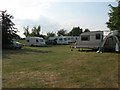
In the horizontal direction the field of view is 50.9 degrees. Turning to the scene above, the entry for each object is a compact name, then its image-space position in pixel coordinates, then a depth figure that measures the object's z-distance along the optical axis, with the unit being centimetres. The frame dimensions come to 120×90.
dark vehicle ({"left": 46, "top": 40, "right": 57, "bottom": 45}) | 3288
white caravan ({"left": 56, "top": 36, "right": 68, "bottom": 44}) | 3200
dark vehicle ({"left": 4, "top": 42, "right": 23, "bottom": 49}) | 2048
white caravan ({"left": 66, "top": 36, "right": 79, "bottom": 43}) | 4028
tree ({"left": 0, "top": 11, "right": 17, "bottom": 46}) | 2086
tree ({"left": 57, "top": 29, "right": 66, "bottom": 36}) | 7688
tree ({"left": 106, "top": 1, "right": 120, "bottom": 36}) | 863
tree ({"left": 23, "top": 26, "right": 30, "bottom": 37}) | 5709
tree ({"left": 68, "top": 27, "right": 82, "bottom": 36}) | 8480
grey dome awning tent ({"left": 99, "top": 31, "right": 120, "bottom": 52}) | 1430
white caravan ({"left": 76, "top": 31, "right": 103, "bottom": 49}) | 1542
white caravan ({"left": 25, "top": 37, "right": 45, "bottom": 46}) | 2701
